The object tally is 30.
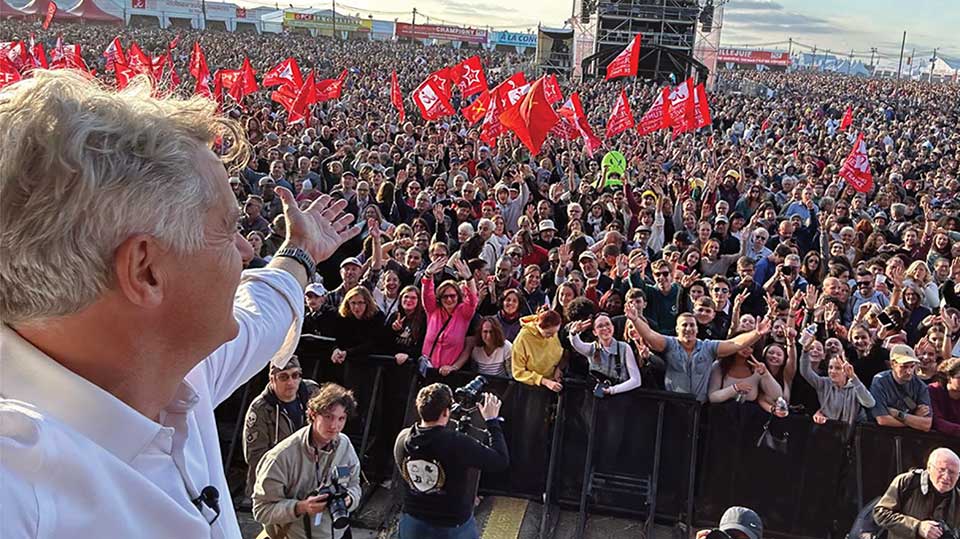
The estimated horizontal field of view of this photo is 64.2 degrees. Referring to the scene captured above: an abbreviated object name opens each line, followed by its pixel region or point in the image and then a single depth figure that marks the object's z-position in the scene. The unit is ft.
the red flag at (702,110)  52.12
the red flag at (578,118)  49.32
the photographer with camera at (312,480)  12.64
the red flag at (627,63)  55.98
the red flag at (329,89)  61.31
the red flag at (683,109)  51.39
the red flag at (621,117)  51.52
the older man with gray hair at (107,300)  3.17
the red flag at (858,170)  43.93
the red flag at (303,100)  56.85
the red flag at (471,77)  60.95
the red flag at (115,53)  62.24
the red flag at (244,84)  63.67
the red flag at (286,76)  59.06
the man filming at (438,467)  13.03
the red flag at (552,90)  53.21
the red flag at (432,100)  55.31
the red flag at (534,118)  43.04
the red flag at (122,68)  55.39
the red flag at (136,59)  57.76
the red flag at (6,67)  45.64
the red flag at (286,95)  59.16
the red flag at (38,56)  54.44
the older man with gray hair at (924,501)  14.25
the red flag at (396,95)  63.98
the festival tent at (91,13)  217.97
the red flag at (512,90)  45.38
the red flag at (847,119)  71.82
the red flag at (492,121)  50.29
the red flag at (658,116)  51.98
